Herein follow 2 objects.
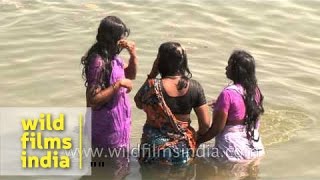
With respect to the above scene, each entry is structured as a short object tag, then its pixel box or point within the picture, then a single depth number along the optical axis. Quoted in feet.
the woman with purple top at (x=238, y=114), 17.72
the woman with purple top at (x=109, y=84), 17.11
